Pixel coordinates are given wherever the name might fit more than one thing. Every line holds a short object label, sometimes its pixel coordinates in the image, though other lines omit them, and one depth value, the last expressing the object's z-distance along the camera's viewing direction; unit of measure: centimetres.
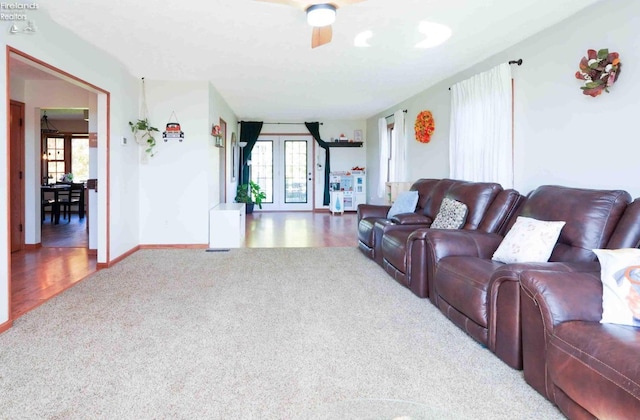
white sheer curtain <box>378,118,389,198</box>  860
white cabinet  584
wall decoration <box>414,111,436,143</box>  608
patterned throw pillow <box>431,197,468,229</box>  388
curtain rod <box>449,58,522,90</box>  399
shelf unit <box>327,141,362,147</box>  1071
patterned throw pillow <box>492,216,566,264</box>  264
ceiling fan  275
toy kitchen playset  1068
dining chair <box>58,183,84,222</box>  906
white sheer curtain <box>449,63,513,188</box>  417
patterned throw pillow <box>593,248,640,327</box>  174
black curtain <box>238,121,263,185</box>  1046
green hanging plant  534
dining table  855
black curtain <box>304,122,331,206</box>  1071
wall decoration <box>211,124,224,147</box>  603
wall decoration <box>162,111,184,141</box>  561
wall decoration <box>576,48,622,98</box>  292
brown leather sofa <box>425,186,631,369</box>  218
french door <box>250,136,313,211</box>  1098
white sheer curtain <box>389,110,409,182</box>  721
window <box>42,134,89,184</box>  1092
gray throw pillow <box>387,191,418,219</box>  511
